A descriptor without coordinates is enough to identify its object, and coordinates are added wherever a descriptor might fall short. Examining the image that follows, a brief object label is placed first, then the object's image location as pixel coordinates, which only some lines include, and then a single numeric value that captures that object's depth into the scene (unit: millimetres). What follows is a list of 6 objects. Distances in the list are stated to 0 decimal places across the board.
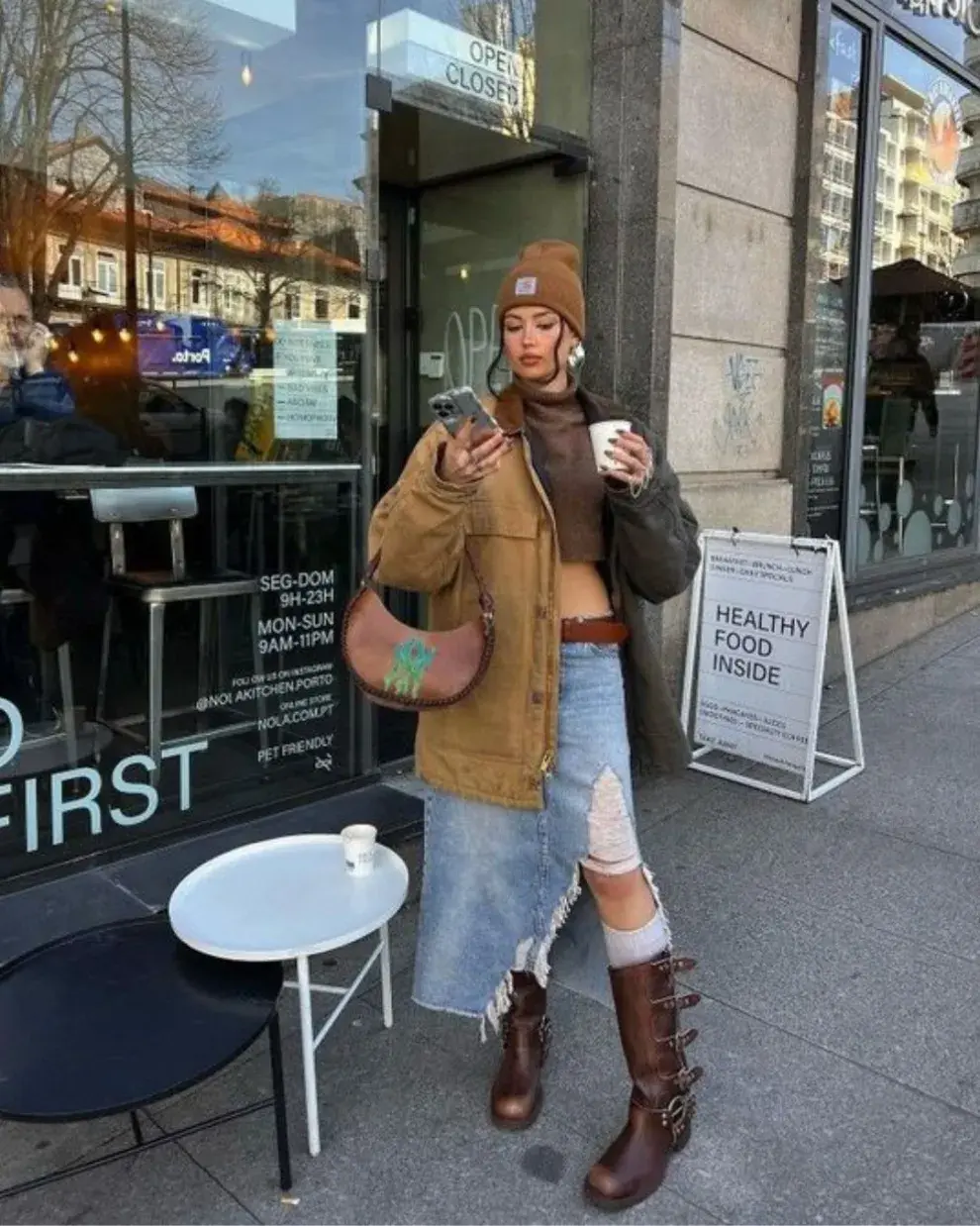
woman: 2188
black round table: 1860
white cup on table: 2514
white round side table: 2191
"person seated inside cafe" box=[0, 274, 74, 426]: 3770
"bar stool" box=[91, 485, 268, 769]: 3750
